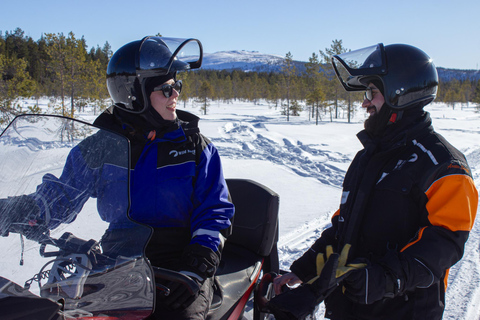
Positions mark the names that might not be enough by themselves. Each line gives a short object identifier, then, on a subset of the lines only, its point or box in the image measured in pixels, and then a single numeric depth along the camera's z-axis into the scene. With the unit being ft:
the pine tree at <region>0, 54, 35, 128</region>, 49.90
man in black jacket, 4.64
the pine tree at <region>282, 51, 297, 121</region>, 112.60
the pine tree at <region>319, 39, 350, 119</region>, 107.45
